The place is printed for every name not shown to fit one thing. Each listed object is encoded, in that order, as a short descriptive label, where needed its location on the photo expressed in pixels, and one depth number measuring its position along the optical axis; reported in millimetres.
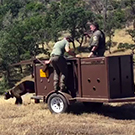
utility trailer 9673
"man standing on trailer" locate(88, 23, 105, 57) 10653
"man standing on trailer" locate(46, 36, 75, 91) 10336
